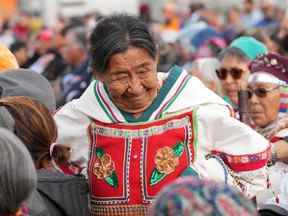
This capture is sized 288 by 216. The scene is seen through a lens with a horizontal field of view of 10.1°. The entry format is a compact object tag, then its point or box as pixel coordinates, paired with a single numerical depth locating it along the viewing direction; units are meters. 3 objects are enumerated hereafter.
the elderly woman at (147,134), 6.69
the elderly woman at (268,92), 9.60
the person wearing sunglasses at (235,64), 10.94
